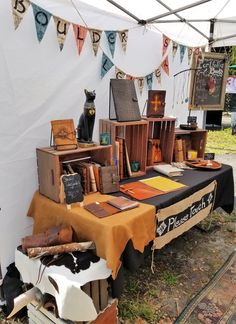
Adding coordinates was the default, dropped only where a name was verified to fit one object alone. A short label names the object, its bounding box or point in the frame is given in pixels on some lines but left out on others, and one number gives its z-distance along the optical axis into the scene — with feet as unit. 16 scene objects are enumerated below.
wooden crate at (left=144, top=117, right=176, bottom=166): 7.98
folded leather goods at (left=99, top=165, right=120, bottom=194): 5.96
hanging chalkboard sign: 9.55
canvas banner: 5.79
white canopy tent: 5.32
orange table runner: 4.60
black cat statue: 5.86
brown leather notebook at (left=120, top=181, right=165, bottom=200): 5.93
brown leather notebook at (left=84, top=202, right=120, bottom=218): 4.97
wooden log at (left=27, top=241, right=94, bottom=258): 4.59
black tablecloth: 4.95
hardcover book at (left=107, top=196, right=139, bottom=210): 5.24
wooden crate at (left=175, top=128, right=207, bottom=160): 8.89
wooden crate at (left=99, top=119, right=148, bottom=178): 6.71
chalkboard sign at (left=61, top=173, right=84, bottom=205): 5.17
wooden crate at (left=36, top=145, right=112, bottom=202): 5.34
